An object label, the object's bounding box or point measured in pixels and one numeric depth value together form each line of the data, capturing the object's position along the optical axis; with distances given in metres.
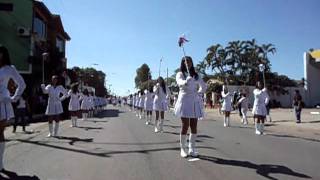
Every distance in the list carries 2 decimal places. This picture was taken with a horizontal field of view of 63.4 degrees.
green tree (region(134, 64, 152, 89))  81.62
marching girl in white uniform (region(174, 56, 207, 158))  5.66
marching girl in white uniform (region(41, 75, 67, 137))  8.45
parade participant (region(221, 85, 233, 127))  12.75
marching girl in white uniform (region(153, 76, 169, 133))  10.01
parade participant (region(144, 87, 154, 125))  12.96
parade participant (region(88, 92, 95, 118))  18.85
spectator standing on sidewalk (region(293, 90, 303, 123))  14.35
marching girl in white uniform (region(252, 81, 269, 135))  9.79
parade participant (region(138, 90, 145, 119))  16.21
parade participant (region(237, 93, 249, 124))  14.63
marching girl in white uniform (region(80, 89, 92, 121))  16.24
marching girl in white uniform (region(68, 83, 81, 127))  12.30
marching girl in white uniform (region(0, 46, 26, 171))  4.63
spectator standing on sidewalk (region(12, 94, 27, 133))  10.37
